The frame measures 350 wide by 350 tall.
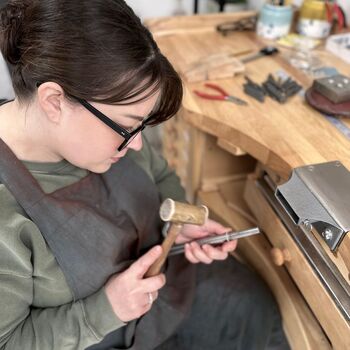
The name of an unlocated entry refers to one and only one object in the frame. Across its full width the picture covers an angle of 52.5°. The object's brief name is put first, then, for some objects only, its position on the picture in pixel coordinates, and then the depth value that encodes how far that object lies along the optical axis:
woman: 0.52
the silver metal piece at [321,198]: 0.53
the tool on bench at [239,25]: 1.24
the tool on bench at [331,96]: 0.81
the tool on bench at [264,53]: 1.07
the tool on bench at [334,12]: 1.15
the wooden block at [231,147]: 0.83
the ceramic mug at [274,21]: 1.14
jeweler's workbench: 0.64
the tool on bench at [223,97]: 0.88
